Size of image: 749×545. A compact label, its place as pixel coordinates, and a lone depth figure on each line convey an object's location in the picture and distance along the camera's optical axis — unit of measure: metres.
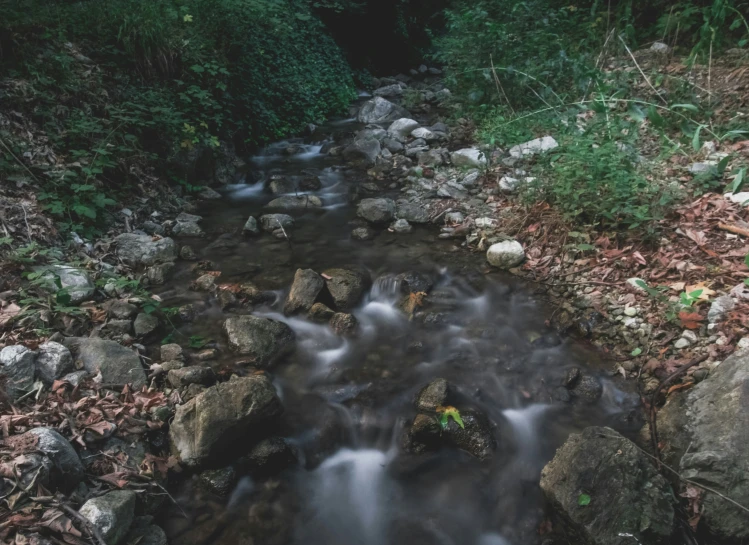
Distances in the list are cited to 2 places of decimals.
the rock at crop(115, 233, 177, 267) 5.00
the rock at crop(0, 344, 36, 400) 2.89
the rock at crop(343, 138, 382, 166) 8.18
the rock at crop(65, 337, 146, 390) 3.31
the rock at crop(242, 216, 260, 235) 5.96
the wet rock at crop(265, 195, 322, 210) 6.78
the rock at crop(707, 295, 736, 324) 3.50
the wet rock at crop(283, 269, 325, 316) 4.55
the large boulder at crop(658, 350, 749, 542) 2.50
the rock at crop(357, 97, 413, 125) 10.23
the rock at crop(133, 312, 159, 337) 3.97
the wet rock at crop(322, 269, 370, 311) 4.71
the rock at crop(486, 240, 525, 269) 5.02
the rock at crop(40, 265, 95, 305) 3.85
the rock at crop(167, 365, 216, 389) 3.47
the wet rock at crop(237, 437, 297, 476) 3.17
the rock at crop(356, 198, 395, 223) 6.21
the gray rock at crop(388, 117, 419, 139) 8.81
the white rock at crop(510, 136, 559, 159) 6.11
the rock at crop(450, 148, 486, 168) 6.84
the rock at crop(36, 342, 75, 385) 3.09
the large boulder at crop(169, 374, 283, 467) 3.03
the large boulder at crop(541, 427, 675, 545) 2.47
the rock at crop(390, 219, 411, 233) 6.02
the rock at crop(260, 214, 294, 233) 6.05
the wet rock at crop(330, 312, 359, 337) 4.38
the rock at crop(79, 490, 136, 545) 2.39
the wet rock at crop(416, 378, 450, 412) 3.53
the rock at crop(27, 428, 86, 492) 2.51
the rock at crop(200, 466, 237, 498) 3.01
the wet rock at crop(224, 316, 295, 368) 3.97
